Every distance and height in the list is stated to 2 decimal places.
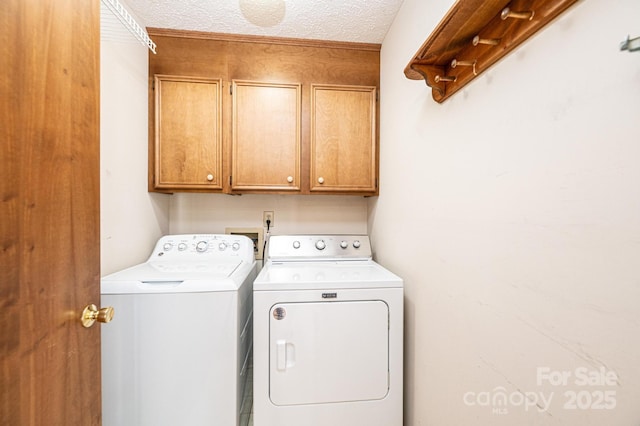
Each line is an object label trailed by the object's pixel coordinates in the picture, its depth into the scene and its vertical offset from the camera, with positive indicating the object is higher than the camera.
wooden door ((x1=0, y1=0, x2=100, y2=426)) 0.54 +0.00
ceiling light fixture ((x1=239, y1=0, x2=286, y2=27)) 1.39 +1.20
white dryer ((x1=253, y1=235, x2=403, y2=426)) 1.17 -0.71
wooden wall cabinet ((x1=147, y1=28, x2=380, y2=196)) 1.62 +0.66
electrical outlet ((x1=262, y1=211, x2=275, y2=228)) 1.99 -0.07
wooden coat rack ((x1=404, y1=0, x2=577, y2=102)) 0.60 +0.54
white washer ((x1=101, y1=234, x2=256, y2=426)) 1.08 -0.65
